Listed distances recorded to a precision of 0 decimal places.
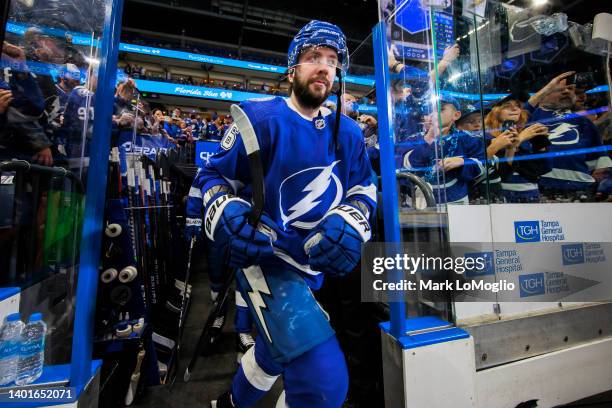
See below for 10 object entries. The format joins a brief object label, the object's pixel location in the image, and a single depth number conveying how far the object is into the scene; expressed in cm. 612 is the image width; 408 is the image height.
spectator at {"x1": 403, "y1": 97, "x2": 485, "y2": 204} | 140
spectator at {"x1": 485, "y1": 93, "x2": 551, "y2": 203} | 185
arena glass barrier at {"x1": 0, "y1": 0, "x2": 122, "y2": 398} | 129
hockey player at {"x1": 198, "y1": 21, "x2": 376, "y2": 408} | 88
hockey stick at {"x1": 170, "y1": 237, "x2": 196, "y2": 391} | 175
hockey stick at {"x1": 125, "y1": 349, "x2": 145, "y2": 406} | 146
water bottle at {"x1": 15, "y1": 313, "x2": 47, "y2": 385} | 95
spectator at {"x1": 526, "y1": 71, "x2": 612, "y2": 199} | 215
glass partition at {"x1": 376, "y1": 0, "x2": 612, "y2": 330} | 140
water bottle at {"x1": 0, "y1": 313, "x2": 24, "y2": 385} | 91
